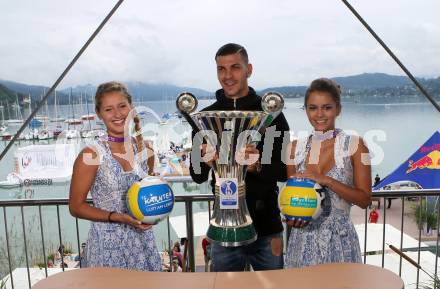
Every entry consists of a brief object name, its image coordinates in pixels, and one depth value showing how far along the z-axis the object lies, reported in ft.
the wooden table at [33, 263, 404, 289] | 3.24
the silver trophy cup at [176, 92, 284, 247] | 3.92
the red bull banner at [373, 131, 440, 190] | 29.35
